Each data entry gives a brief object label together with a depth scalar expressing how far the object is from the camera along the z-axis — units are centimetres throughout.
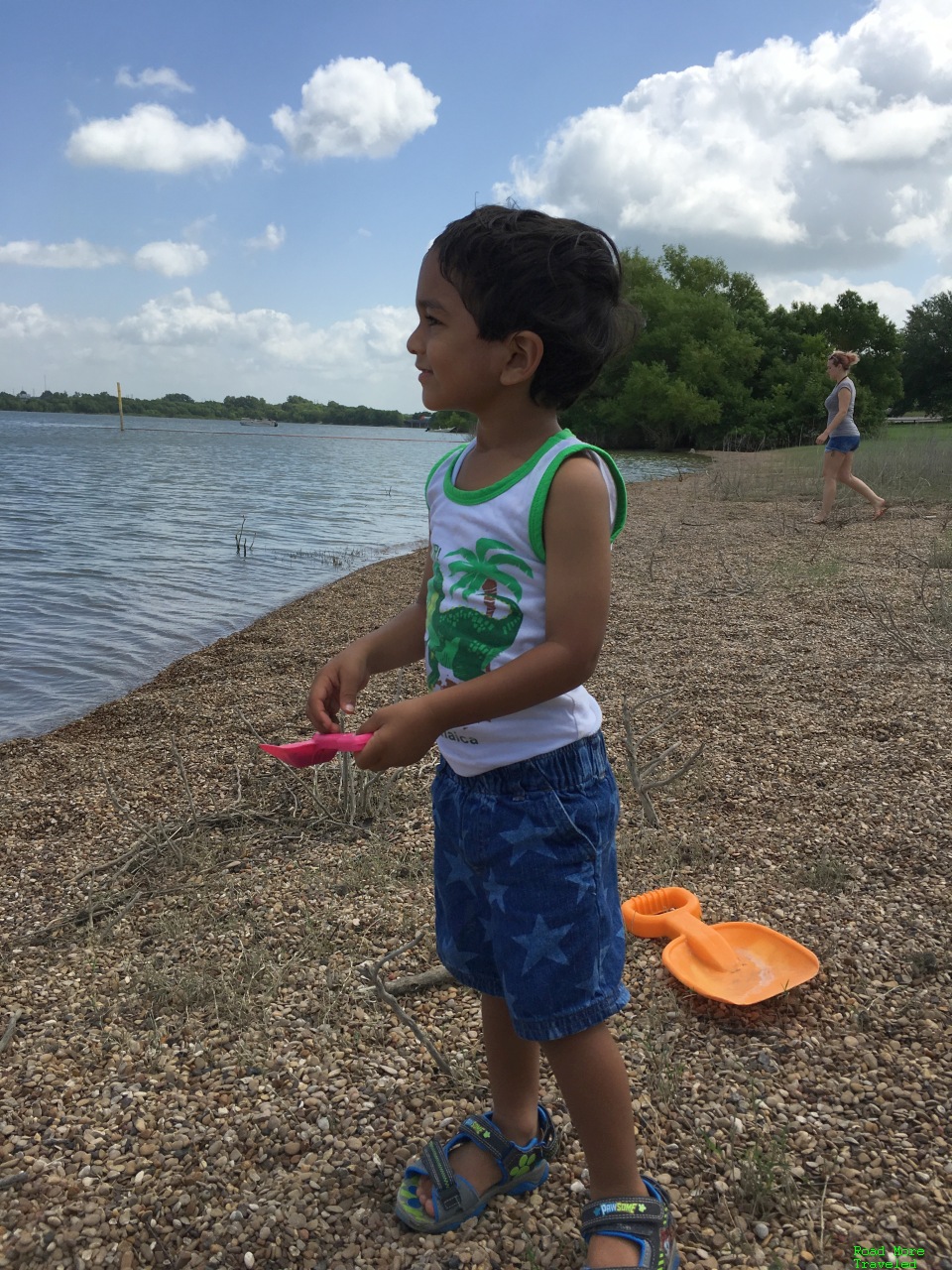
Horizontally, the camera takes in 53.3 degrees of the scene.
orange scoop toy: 240
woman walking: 1068
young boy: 154
